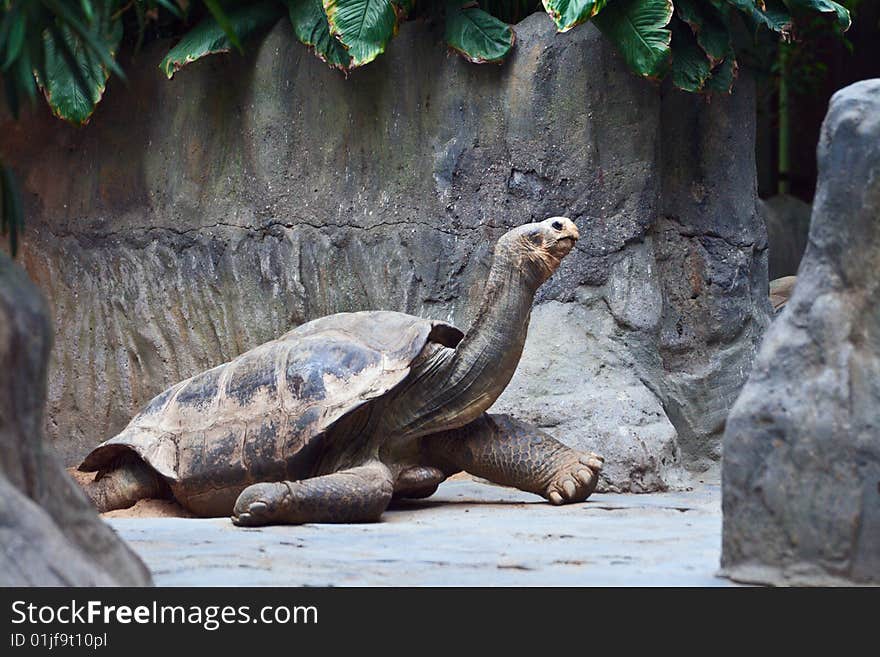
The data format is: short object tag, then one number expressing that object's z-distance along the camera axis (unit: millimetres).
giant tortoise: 10633
